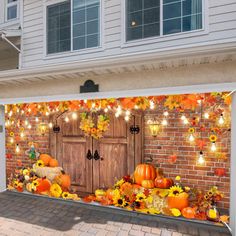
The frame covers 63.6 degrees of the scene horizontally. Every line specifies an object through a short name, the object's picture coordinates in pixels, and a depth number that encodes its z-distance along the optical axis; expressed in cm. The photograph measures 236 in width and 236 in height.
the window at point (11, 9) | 701
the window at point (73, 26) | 560
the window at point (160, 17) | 469
